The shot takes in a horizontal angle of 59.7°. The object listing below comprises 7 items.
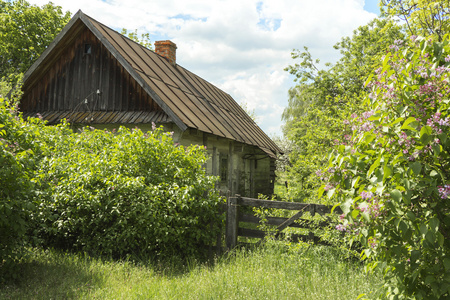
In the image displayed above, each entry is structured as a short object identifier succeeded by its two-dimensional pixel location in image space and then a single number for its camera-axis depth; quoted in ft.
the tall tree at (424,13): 26.14
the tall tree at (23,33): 84.64
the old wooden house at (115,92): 40.09
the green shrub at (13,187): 17.48
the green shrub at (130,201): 23.16
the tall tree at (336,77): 51.86
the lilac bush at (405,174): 9.41
